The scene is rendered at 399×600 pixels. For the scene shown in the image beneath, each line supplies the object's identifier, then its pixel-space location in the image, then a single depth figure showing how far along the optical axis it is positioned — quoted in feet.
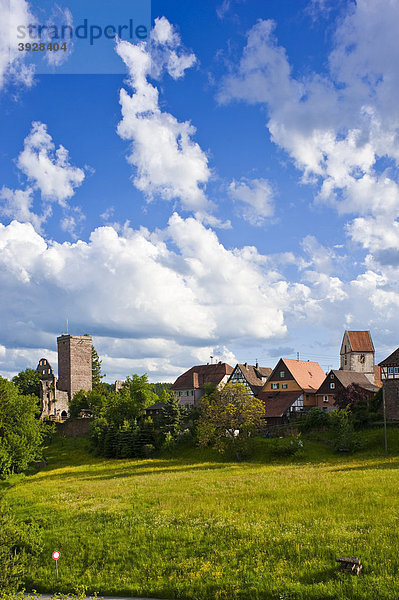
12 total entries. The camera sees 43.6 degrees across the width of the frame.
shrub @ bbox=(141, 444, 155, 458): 204.64
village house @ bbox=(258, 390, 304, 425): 226.38
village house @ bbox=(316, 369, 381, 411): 228.63
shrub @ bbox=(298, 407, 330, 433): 194.08
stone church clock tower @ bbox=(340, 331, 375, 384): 297.33
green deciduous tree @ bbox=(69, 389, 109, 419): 312.09
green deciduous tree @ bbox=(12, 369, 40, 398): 361.71
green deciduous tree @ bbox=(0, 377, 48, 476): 192.03
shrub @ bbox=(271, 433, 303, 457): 169.99
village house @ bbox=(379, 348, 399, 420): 191.11
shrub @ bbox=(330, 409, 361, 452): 168.45
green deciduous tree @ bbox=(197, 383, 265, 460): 179.63
